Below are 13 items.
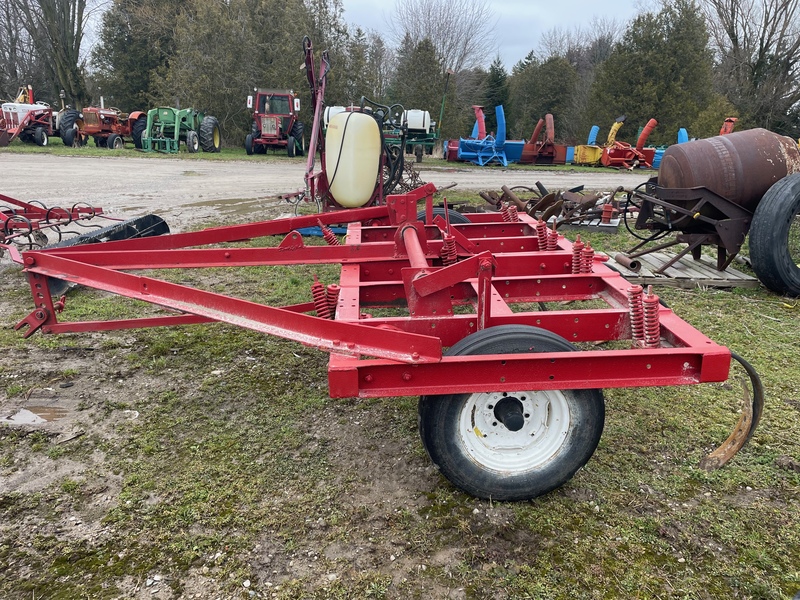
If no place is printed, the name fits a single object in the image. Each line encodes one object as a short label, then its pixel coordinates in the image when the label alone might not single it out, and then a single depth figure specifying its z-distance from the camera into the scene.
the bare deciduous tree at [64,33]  29.07
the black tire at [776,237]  4.83
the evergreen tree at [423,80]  23.75
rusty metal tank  5.25
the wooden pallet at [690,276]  5.56
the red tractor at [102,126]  21.64
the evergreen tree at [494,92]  34.44
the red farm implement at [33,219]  5.61
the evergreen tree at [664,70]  23.67
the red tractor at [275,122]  21.11
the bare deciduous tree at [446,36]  30.70
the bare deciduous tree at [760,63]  27.44
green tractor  20.81
